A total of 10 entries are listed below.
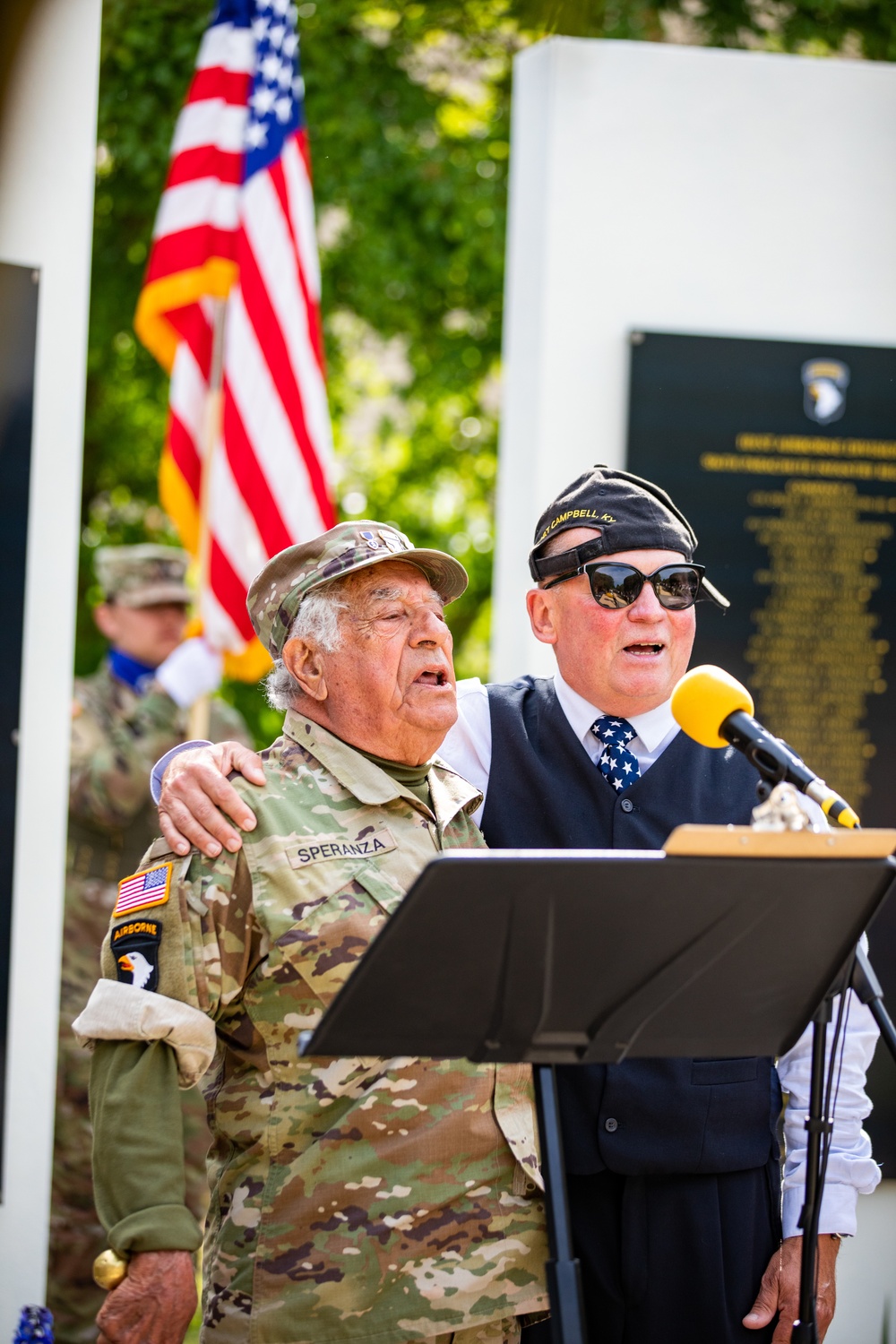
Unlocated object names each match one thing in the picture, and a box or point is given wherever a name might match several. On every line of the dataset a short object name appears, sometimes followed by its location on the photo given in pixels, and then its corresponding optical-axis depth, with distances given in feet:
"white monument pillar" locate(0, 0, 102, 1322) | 25.62
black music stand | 11.64
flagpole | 39.34
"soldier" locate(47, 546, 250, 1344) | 36.47
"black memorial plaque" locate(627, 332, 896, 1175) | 30.01
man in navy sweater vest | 17.67
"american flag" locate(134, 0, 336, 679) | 39.73
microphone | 13.17
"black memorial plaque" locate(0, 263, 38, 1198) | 25.11
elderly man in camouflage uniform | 15.19
